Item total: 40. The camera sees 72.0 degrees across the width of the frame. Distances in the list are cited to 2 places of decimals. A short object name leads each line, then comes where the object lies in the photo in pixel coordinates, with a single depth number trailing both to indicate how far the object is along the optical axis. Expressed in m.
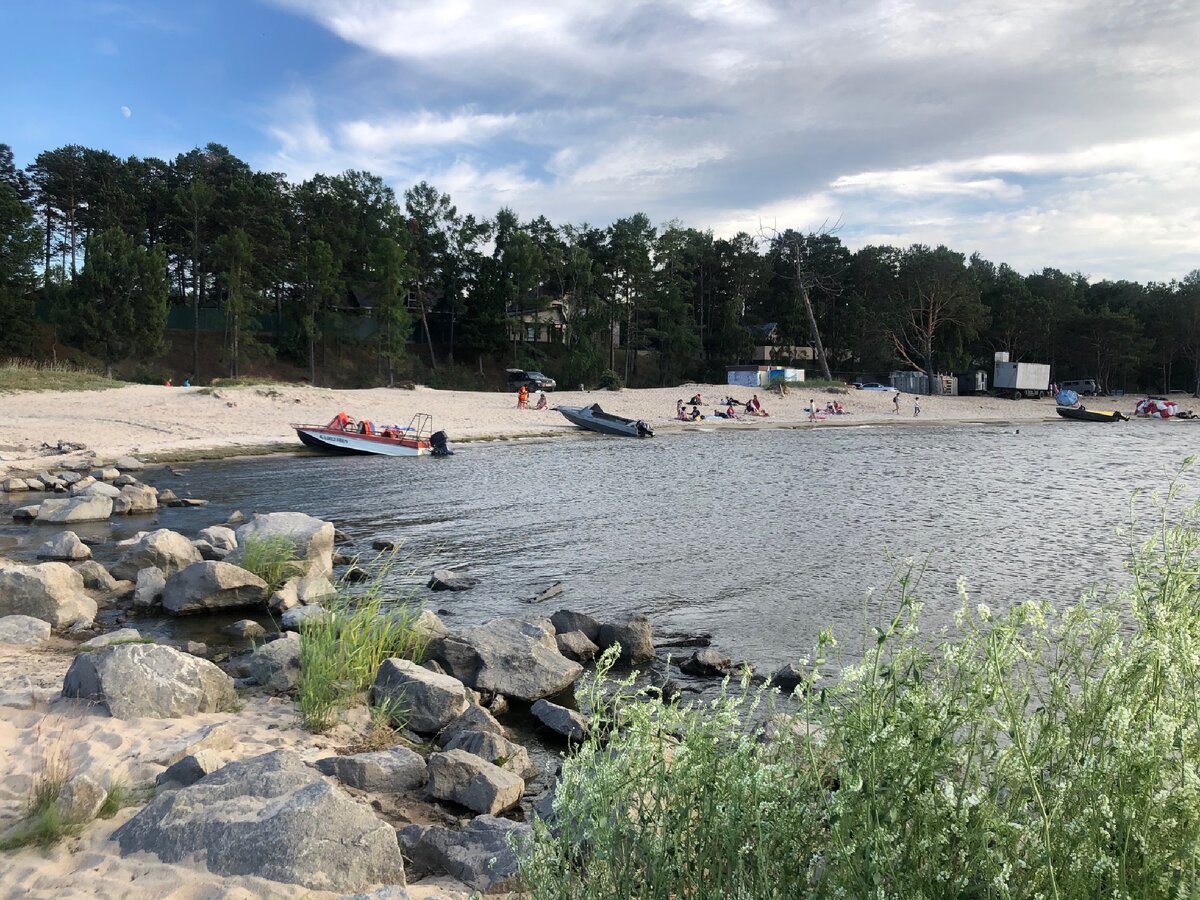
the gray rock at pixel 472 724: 7.16
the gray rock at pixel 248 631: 9.98
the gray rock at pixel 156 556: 12.62
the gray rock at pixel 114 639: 8.43
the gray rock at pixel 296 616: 9.95
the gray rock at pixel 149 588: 10.94
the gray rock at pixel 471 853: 4.71
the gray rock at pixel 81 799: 4.77
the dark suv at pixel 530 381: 66.00
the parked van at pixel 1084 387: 88.19
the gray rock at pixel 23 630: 8.76
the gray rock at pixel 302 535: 12.86
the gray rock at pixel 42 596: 9.70
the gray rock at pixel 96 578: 11.83
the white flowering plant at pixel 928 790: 2.51
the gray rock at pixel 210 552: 13.58
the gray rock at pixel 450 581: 13.20
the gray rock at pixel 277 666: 7.97
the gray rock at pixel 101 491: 18.97
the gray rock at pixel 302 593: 10.95
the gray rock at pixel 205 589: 10.83
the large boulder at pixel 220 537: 14.36
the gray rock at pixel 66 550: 13.70
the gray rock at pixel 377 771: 6.00
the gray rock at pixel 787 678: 8.84
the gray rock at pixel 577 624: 10.53
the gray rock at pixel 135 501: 19.09
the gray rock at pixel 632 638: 10.02
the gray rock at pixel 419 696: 7.48
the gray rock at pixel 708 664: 9.51
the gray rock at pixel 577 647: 9.86
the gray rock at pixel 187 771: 5.27
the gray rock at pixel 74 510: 17.69
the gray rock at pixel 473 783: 5.88
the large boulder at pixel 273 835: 4.36
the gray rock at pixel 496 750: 6.66
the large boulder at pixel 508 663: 8.63
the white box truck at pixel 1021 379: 80.50
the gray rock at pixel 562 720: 7.55
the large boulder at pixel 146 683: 6.55
